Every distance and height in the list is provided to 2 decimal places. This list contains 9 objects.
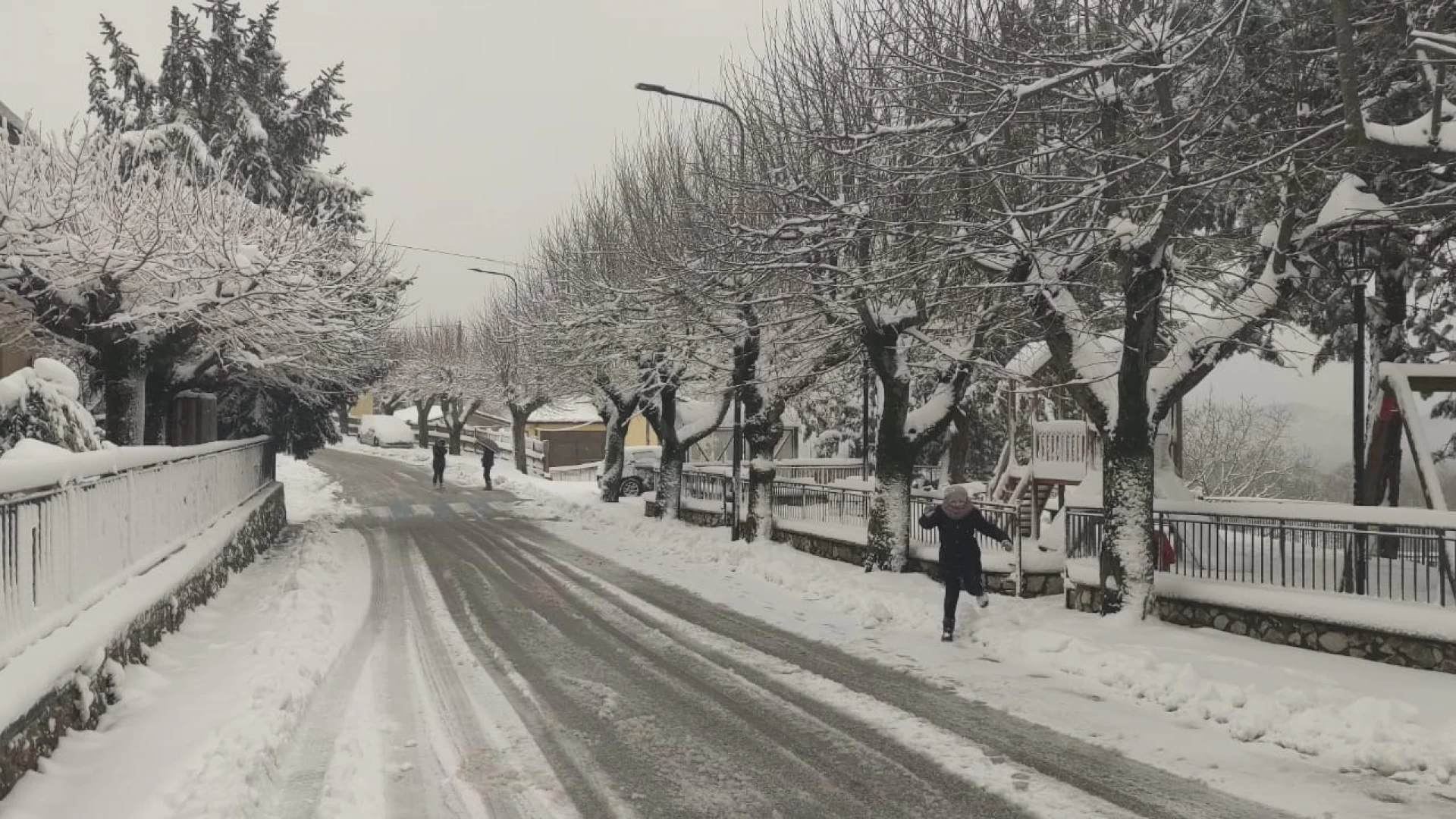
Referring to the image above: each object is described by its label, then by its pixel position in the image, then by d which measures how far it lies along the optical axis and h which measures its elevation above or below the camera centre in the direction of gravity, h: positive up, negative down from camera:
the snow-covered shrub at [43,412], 9.29 +0.11
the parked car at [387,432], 64.81 -0.57
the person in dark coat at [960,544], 9.64 -1.23
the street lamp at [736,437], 16.31 -0.19
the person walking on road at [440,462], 33.91 -1.38
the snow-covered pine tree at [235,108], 24.16 +8.83
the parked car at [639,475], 31.88 -1.71
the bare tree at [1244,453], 47.75 -1.20
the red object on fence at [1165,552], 11.46 -1.54
